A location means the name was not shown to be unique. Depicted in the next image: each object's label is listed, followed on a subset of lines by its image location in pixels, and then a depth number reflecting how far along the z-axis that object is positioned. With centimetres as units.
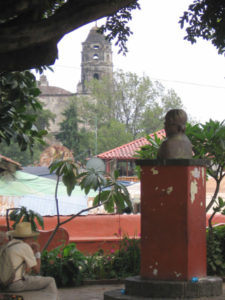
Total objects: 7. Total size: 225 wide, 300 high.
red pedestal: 1005
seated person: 872
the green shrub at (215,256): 1428
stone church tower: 15383
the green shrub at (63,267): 1372
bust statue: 1037
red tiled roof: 5765
